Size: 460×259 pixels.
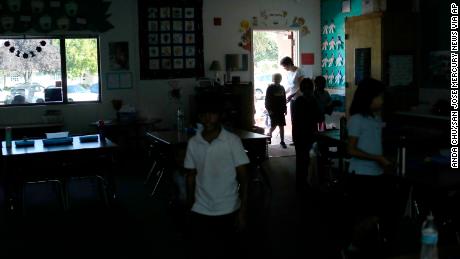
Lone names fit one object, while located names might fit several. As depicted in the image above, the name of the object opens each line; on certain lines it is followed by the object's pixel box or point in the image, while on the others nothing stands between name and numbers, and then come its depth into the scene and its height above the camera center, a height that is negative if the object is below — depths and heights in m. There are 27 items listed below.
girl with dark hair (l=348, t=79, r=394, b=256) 4.14 -0.55
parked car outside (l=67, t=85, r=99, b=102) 10.26 -0.19
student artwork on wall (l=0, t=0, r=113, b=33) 9.62 +1.19
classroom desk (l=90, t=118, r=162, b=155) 9.67 -0.85
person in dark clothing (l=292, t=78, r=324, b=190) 6.79 -0.49
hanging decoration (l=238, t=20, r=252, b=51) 11.25 +0.94
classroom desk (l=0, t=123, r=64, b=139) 9.52 -0.77
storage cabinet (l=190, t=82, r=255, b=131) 10.60 -0.43
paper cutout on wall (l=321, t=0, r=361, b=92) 11.05 +0.81
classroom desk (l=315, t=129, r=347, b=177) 5.70 -0.67
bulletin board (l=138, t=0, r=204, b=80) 10.56 +0.83
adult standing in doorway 11.09 +0.05
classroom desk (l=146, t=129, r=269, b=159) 6.77 -0.71
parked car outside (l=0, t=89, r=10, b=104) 9.83 -0.18
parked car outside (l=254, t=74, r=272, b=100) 12.49 -0.05
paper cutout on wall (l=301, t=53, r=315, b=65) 11.86 +0.46
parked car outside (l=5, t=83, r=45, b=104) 9.90 -0.14
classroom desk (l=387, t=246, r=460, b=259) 2.60 -0.82
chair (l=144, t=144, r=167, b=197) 7.23 -1.17
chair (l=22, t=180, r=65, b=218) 6.70 -1.50
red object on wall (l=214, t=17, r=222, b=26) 11.04 +1.19
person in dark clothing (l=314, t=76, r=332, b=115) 8.64 -0.20
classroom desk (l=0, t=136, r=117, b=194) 6.30 -0.87
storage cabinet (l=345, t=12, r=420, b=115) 8.88 +0.49
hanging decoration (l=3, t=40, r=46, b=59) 9.76 +0.60
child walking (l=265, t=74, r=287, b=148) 10.66 -0.40
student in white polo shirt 3.51 -0.60
